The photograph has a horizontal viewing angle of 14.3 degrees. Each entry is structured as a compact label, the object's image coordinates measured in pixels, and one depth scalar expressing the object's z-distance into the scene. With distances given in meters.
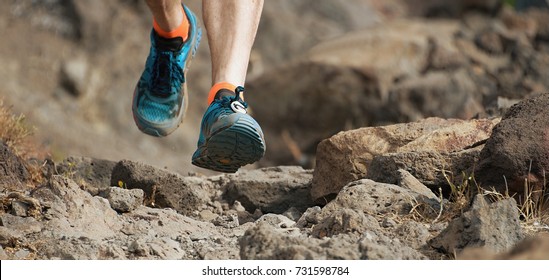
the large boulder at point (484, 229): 7.87
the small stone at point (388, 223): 8.65
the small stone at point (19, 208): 8.67
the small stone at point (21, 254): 7.99
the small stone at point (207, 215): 9.99
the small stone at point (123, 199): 9.34
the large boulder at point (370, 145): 10.29
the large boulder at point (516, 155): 9.04
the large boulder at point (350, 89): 24.74
